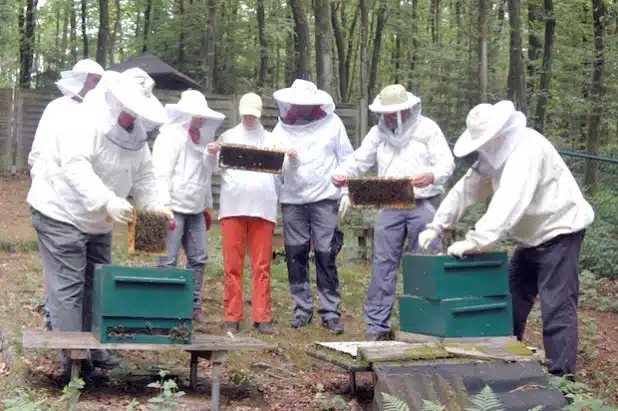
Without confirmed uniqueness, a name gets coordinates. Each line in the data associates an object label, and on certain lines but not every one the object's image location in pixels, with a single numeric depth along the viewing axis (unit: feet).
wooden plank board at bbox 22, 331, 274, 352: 16.34
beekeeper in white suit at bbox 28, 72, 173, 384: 17.19
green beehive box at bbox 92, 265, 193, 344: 16.72
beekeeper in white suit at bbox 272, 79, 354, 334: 24.94
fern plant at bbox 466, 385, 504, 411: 12.99
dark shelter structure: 67.41
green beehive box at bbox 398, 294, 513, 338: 17.99
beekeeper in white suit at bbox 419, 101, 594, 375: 17.71
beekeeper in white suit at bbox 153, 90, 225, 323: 24.43
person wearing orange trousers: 24.23
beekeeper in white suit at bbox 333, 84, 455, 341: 23.11
